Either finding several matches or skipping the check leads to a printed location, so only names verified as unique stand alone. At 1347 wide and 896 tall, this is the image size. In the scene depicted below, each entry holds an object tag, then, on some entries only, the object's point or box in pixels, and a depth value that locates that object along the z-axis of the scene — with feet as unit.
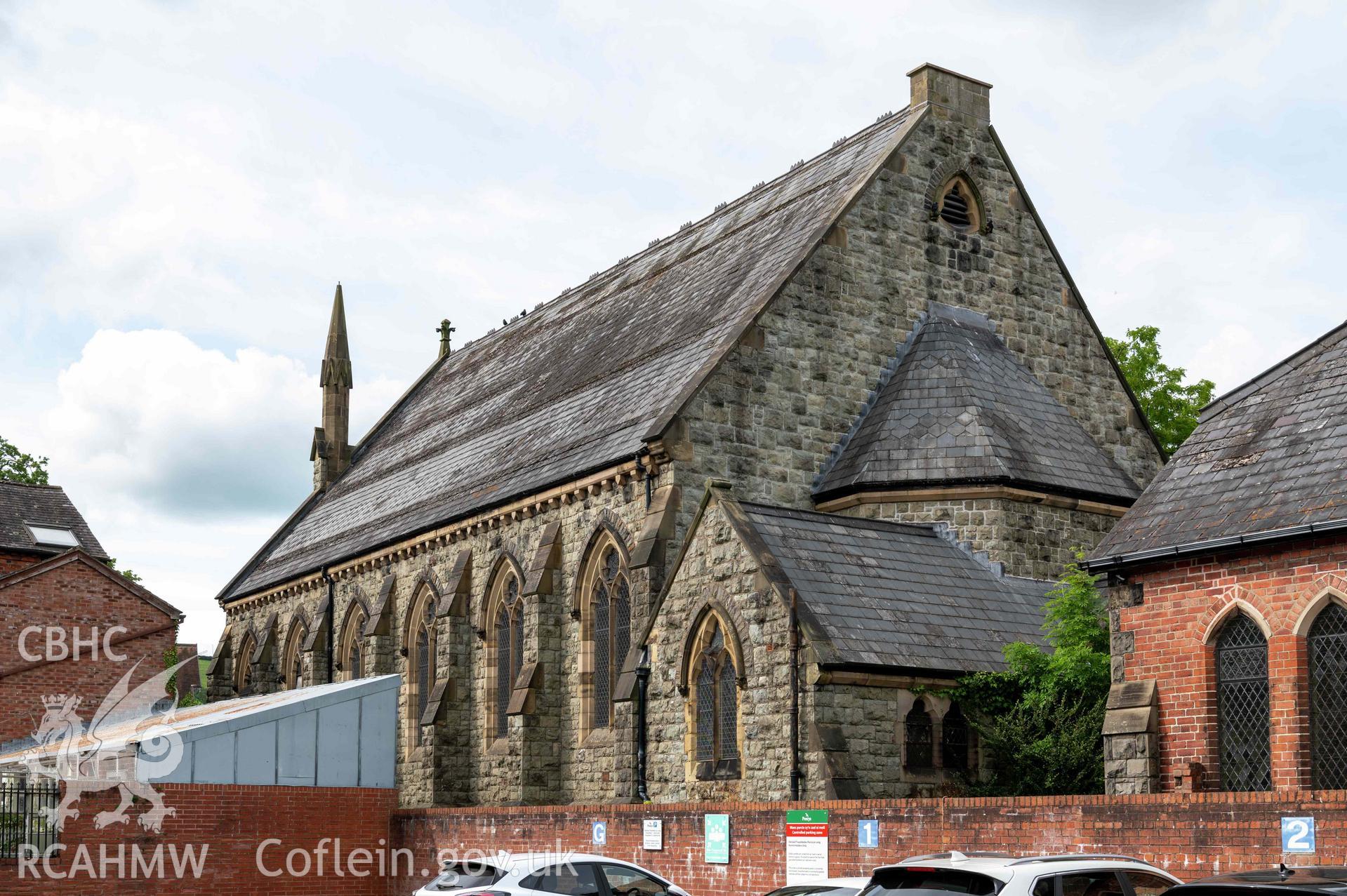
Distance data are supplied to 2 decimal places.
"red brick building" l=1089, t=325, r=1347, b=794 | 56.08
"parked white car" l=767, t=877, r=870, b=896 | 50.14
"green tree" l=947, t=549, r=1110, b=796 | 68.85
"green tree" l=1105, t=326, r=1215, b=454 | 132.67
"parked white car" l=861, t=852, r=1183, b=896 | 36.14
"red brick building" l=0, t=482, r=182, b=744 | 136.26
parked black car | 28.50
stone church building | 71.20
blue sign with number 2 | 43.37
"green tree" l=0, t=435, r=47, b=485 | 198.39
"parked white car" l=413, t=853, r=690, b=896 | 53.78
